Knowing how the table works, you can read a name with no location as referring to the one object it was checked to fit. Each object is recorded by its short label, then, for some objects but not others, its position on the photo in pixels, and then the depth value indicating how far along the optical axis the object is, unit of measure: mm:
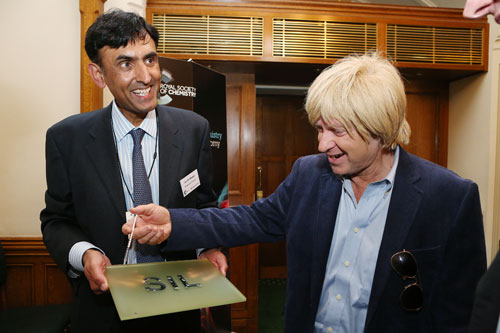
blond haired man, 1103
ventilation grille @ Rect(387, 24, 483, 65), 3801
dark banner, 2236
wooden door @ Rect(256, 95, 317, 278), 5473
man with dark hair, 1377
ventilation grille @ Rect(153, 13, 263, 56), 3539
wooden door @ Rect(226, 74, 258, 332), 3986
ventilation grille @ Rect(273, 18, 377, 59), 3639
